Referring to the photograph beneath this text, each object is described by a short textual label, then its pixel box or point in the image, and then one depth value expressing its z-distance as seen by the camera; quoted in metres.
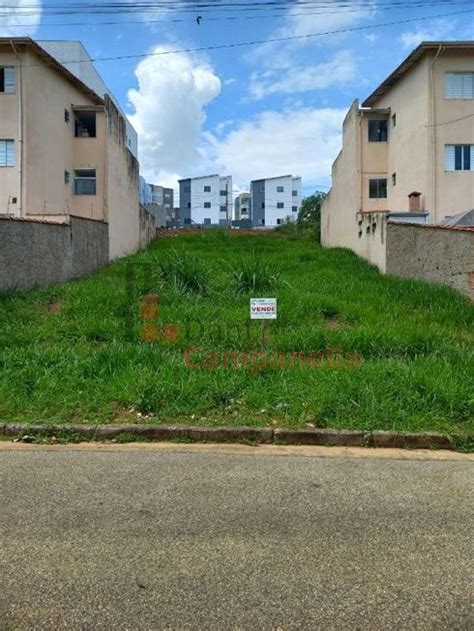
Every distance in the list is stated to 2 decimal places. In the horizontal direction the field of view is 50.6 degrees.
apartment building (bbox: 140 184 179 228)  66.95
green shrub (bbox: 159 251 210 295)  10.66
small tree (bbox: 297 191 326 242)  35.91
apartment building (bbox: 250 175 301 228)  80.06
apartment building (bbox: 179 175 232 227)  82.31
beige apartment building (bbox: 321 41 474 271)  19.92
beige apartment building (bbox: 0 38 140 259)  18.47
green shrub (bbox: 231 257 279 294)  10.88
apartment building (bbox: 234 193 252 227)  89.69
